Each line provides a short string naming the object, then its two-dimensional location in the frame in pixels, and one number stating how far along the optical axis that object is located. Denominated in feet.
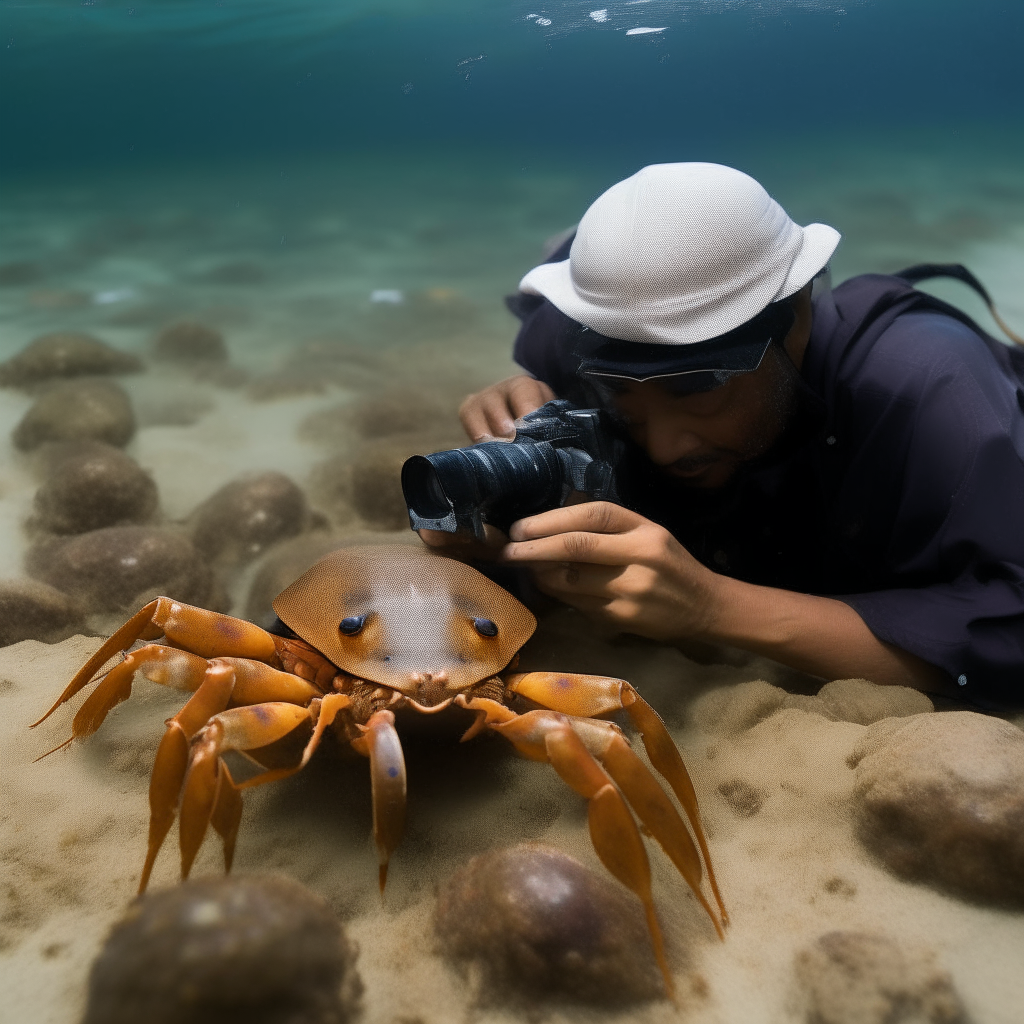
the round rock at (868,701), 4.81
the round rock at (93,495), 8.10
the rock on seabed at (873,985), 2.97
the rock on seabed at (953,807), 3.45
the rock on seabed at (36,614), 6.03
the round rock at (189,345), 13.70
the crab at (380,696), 3.41
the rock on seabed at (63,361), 11.94
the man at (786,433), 4.50
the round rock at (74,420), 9.96
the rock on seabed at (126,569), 6.72
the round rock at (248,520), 8.07
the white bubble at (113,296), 17.49
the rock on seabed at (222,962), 2.52
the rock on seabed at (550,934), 3.06
